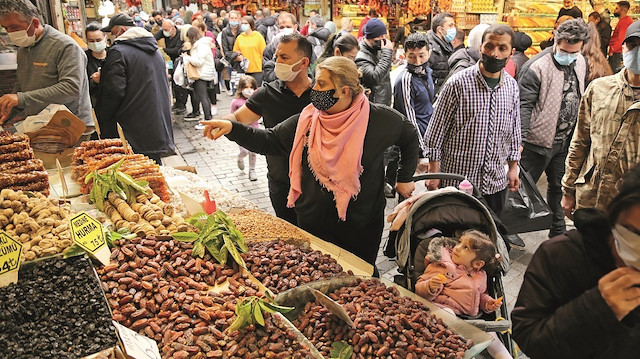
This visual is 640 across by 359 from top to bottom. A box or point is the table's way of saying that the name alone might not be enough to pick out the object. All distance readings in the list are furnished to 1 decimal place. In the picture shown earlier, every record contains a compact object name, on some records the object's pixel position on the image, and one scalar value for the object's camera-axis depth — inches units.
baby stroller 115.5
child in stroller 108.4
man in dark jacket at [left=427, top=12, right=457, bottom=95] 294.6
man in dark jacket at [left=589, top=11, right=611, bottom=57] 372.2
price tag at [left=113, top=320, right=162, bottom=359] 71.2
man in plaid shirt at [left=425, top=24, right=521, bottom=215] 153.3
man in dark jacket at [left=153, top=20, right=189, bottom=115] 448.1
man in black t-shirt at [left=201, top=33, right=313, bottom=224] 148.5
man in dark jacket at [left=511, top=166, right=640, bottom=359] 55.7
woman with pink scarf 122.7
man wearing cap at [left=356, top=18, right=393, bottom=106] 232.8
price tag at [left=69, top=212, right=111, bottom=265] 98.8
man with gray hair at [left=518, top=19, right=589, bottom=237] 177.3
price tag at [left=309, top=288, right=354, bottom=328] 86.7
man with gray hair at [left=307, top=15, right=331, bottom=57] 415.5
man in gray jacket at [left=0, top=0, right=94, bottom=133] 167.2
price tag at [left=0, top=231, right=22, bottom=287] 89.2
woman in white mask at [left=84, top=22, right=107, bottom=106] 219.3
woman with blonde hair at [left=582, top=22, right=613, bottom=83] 213.5
